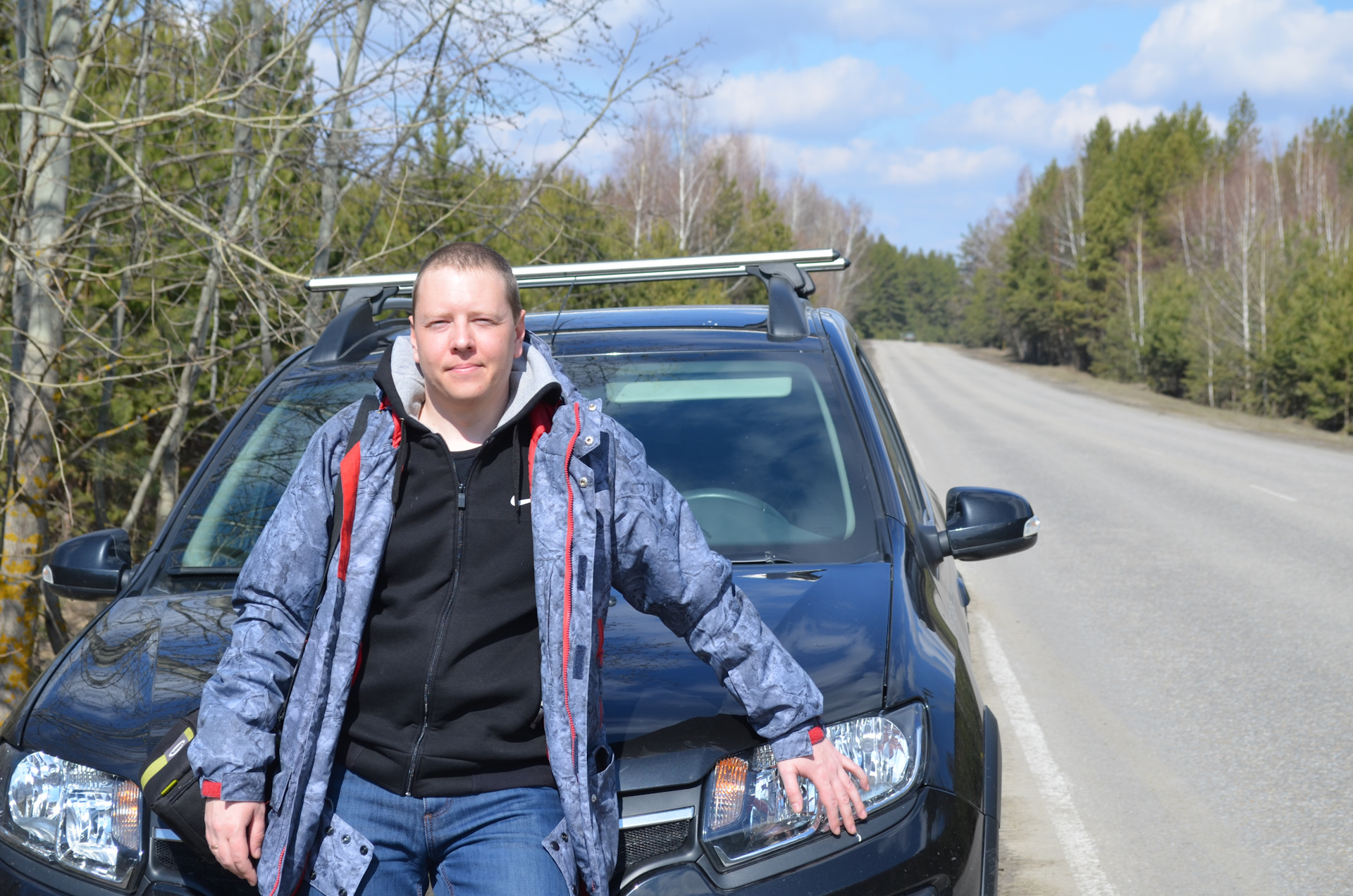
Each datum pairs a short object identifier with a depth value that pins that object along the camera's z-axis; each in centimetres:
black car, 203
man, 188
